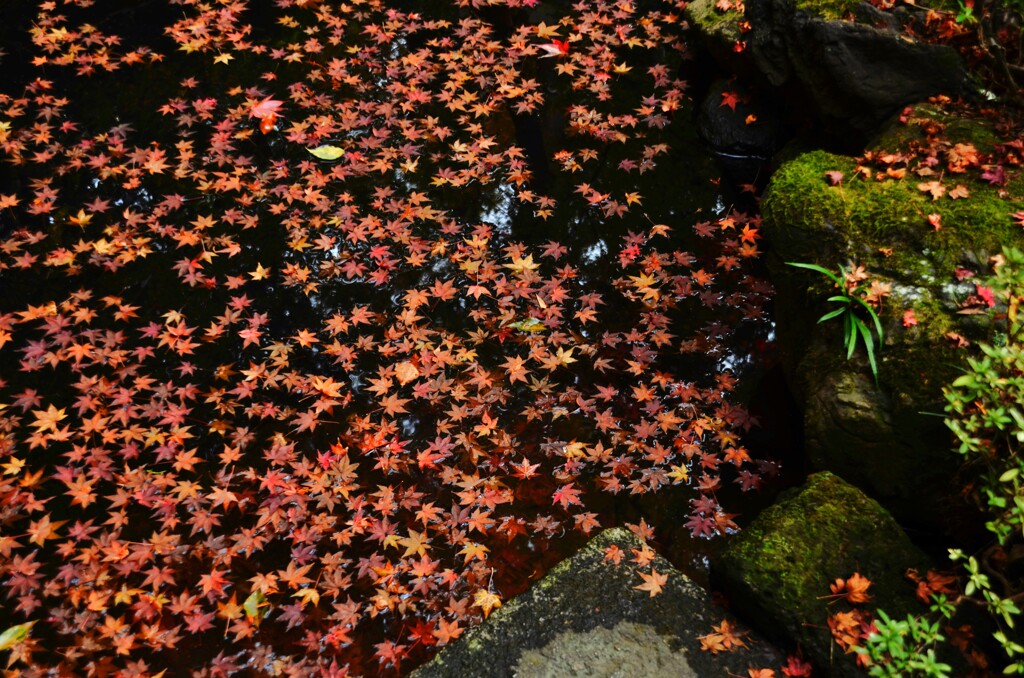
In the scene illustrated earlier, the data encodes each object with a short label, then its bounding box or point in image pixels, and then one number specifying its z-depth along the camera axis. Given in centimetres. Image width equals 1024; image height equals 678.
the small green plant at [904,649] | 252
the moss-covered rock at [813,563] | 295
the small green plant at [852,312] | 360
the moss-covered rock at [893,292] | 341
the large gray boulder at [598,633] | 298
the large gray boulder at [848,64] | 455
